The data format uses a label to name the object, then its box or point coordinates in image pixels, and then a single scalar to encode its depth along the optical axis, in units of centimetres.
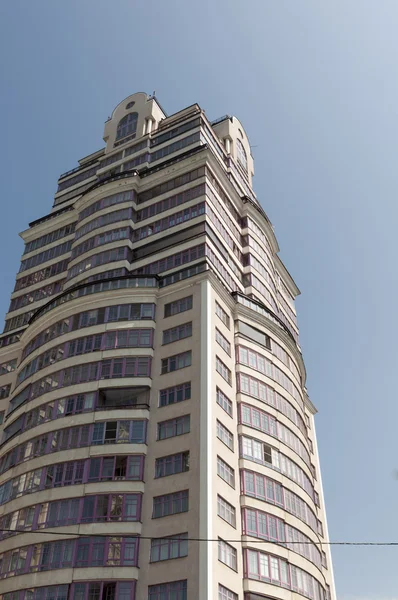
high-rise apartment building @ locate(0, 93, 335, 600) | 4209
